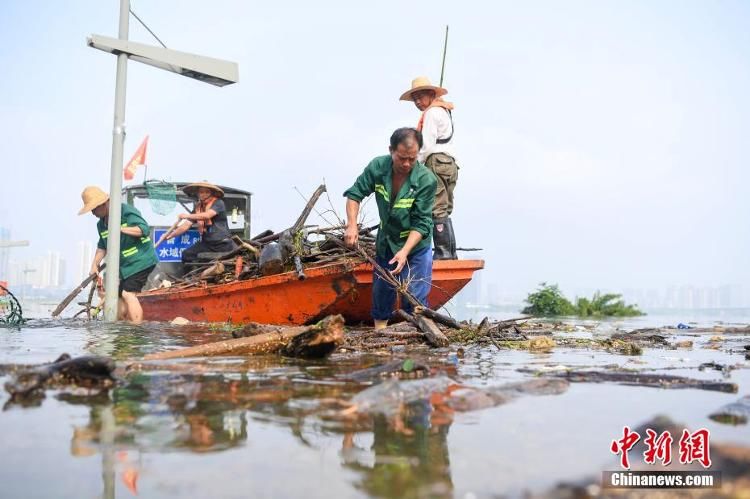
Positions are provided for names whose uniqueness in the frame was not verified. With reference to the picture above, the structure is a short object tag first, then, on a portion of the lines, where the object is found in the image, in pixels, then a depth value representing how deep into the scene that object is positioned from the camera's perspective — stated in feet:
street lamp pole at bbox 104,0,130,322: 23.25
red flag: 36.40
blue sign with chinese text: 33.76
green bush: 60.18
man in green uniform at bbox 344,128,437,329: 18.42
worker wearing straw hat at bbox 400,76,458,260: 24.39
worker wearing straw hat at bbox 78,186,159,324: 26.76
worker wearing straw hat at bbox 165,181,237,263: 30.86
